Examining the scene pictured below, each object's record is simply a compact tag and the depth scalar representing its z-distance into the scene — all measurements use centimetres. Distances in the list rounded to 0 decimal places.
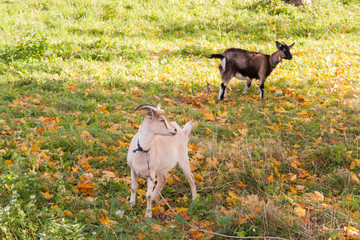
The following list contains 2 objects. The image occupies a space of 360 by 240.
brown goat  1634
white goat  770
